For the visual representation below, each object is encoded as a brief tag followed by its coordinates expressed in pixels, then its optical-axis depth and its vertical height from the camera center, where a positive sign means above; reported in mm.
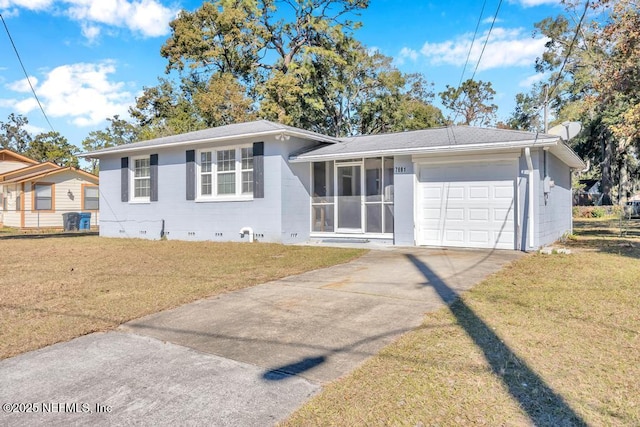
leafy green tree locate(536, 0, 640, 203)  12453 +6024
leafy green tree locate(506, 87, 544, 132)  34625 +9161
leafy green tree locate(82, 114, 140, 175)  51250 +10561
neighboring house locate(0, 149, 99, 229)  22578 +1452
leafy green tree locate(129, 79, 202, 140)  28625 +7876
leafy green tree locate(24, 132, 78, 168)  39969 +6858
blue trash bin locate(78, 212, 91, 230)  20984 -95
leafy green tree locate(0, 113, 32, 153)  55656 +11764
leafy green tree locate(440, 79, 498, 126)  36312 +10111
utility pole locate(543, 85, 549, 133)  12685 +3059
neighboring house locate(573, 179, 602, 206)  41425 +1829
